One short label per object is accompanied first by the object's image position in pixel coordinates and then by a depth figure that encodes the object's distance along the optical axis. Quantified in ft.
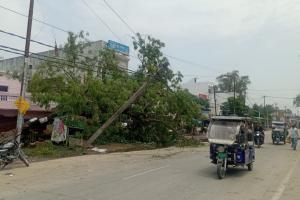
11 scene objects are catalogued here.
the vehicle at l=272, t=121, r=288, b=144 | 76.46
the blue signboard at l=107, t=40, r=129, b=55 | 106.51
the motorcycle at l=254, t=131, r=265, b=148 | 64.66
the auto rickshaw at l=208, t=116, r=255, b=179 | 29.52
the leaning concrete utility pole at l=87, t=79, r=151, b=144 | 52.48
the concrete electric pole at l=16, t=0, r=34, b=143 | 37.63
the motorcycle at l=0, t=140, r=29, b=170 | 30.94
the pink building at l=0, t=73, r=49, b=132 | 54.13
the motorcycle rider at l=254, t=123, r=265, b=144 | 64.39
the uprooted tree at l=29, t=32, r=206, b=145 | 52.23
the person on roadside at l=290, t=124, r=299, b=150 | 61.72
